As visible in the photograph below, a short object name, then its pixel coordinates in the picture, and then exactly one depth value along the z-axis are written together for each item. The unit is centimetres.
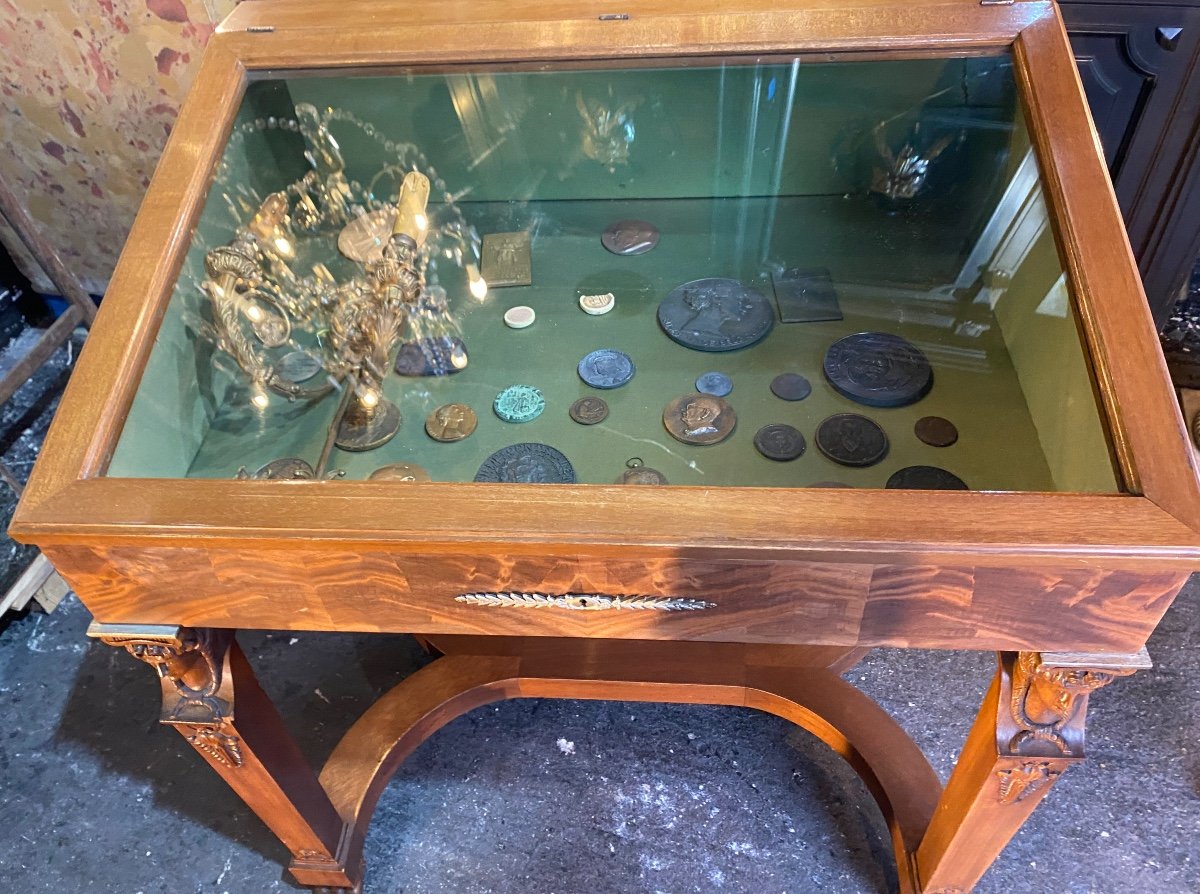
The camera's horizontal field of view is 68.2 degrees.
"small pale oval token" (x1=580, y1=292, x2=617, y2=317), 127
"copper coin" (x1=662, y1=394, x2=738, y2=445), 108
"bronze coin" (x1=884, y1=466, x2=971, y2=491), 92
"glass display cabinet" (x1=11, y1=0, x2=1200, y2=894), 87
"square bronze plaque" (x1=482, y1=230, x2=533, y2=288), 133
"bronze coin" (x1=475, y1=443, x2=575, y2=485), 101
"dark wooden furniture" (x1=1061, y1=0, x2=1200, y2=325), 145
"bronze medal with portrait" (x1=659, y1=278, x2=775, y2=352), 121
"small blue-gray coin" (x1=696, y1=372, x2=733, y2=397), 115
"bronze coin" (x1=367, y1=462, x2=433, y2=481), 100
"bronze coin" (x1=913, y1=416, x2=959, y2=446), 104
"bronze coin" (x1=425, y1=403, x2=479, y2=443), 112
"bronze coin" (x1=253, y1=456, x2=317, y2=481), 99
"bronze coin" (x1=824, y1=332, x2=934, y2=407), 112
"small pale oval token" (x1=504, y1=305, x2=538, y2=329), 126
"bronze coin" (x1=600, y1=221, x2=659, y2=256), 135
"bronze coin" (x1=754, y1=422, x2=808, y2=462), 104
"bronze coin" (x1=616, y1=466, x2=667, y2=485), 95
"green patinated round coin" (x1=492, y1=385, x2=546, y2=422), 114
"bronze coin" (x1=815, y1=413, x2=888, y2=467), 104
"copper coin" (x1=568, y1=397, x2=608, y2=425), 112
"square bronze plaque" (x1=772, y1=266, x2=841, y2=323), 123
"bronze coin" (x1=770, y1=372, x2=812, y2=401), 114
